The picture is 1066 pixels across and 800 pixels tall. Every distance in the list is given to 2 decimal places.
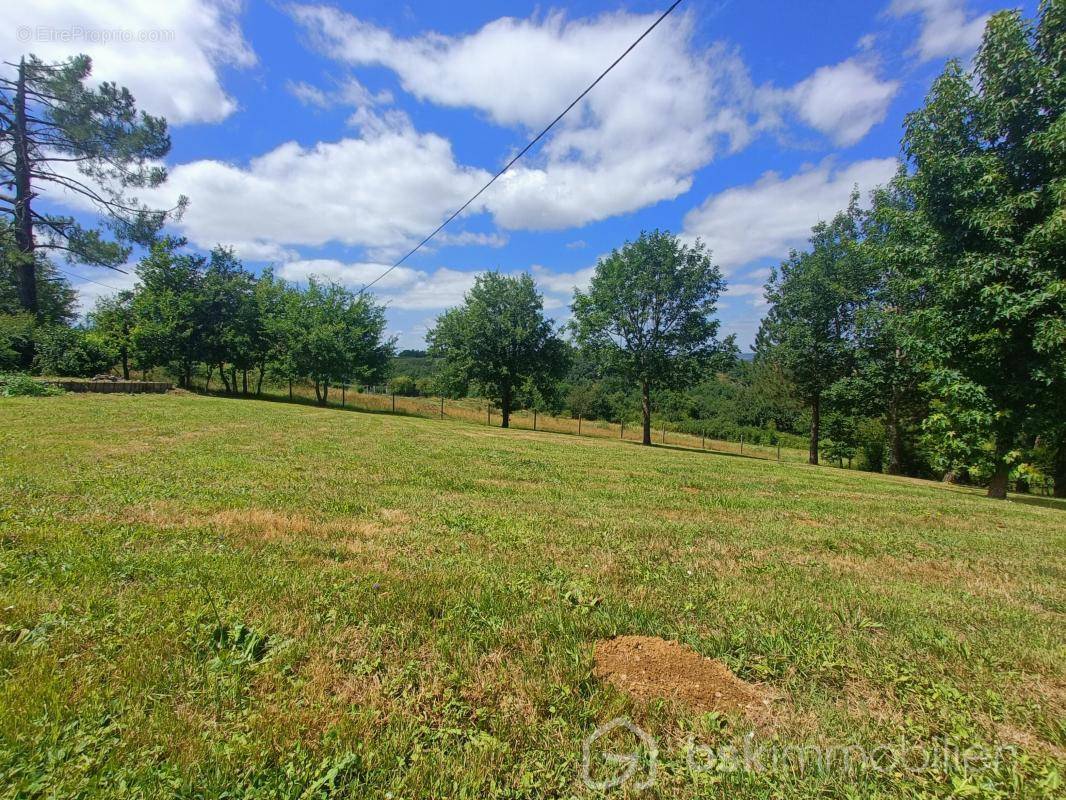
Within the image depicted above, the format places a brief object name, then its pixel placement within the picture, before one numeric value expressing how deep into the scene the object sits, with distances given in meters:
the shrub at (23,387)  15.49
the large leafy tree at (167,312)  27.73
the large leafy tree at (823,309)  22.42
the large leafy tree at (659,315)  23.78
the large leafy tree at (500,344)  28.47
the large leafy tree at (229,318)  29.91
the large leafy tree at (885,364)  19.78
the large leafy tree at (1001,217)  9.68
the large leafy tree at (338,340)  30.28
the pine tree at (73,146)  22.48
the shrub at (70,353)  23.47
